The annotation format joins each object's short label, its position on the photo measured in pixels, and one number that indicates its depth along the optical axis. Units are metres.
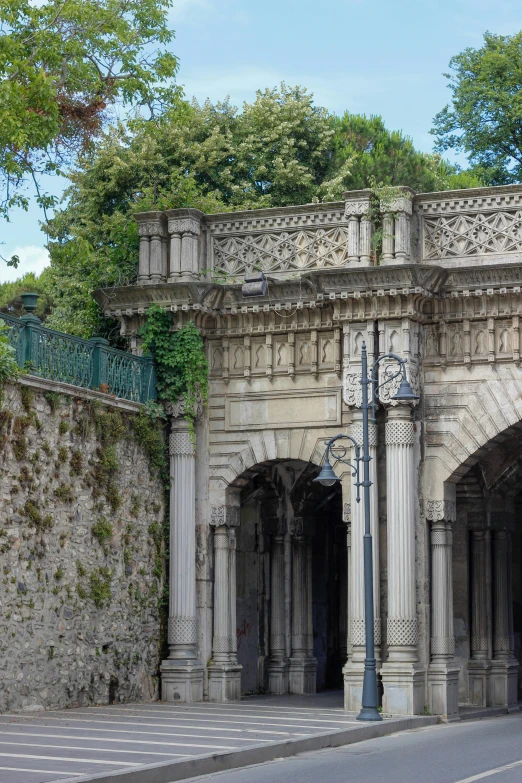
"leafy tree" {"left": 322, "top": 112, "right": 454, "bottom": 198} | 34.84
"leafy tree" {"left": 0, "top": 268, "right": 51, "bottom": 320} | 35.59
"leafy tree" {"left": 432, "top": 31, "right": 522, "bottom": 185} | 36.88
